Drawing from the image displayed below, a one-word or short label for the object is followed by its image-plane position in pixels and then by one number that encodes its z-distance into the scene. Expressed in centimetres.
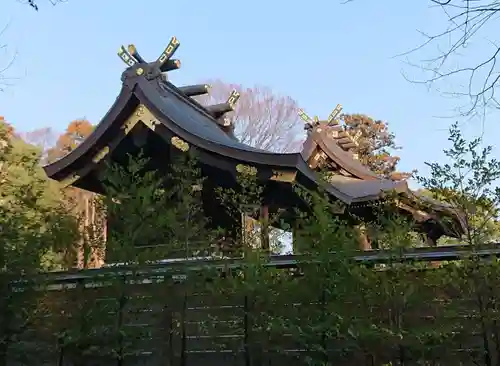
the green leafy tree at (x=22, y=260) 487
